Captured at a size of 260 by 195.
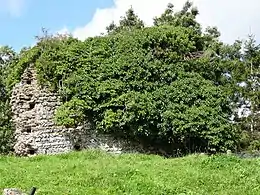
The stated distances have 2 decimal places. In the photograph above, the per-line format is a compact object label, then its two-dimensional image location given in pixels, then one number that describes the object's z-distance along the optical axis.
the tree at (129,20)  32.95
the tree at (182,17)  31.30
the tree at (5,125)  22.77
